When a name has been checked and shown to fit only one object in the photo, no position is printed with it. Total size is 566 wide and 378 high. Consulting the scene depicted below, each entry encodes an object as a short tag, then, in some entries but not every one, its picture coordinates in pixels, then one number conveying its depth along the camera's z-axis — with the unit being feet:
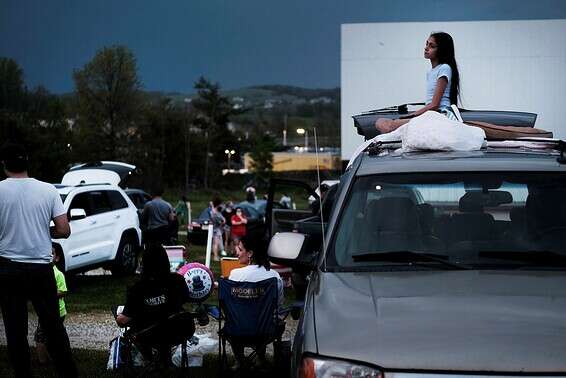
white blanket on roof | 18.86
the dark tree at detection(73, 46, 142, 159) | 277.85
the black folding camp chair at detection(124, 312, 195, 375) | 24.63
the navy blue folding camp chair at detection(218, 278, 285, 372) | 25.34
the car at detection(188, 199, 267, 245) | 86.38
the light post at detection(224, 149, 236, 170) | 368.11
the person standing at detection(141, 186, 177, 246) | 63.52
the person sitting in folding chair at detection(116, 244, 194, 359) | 24.58
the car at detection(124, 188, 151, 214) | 93.91
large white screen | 119.96
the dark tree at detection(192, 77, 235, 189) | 365.92
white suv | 52.90
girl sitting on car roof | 25.50
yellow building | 423.64
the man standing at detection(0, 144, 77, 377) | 22.49
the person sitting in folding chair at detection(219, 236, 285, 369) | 25.36
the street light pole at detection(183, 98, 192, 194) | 301.84
